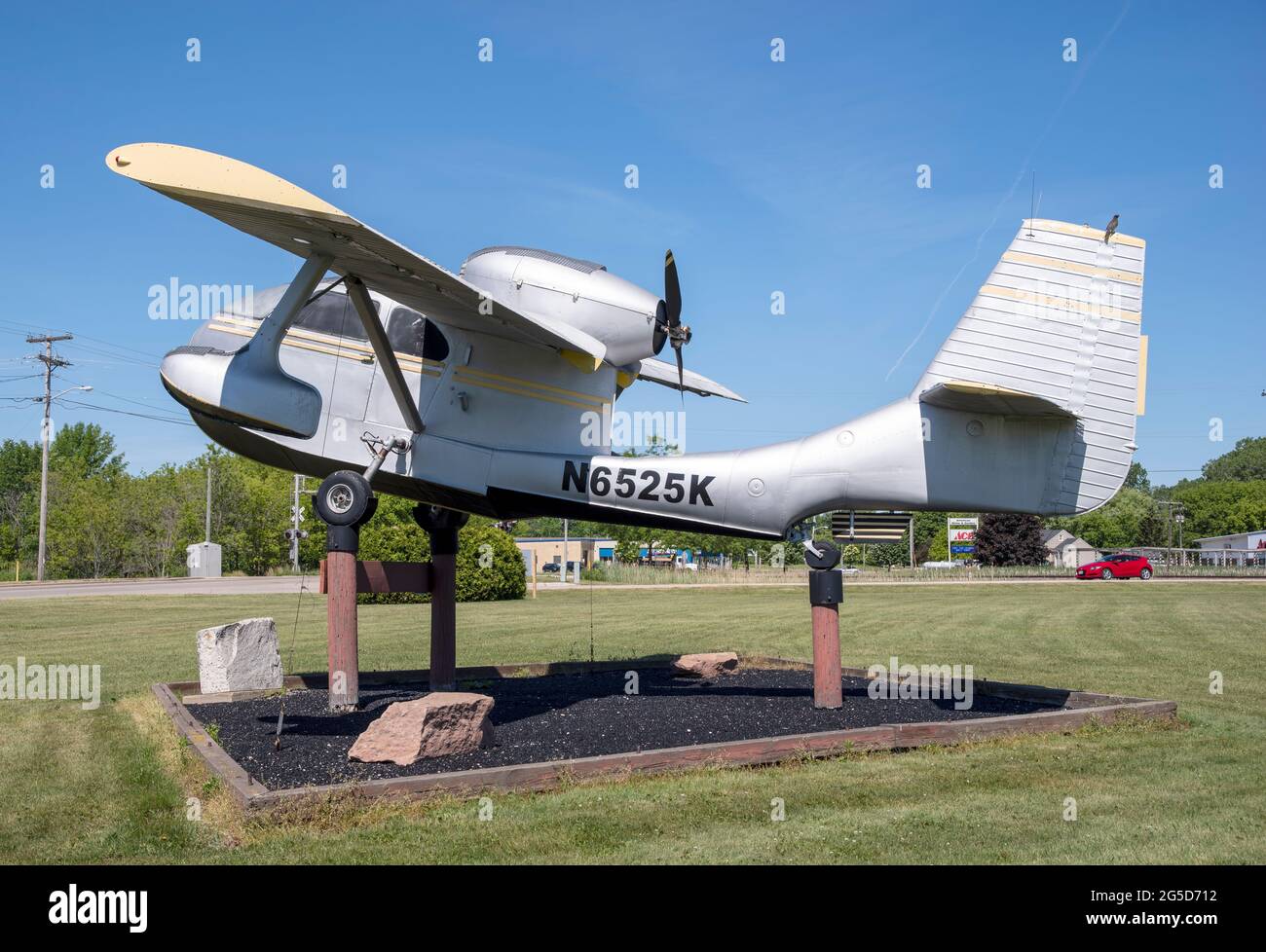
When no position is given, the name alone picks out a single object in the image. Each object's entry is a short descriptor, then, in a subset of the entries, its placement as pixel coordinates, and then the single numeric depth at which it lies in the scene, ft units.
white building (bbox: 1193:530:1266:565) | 289.94
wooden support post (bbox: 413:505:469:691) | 43.70
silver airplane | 35.53
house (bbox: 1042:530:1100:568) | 307.33
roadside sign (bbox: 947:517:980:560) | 281.13
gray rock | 44.55
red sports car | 204.74
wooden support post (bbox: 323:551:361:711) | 35.27
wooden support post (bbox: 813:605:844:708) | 37.68
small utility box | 210.38
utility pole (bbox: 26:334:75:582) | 195.34
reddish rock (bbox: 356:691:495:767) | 27.84
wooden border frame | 24.40
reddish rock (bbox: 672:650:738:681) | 49.08
